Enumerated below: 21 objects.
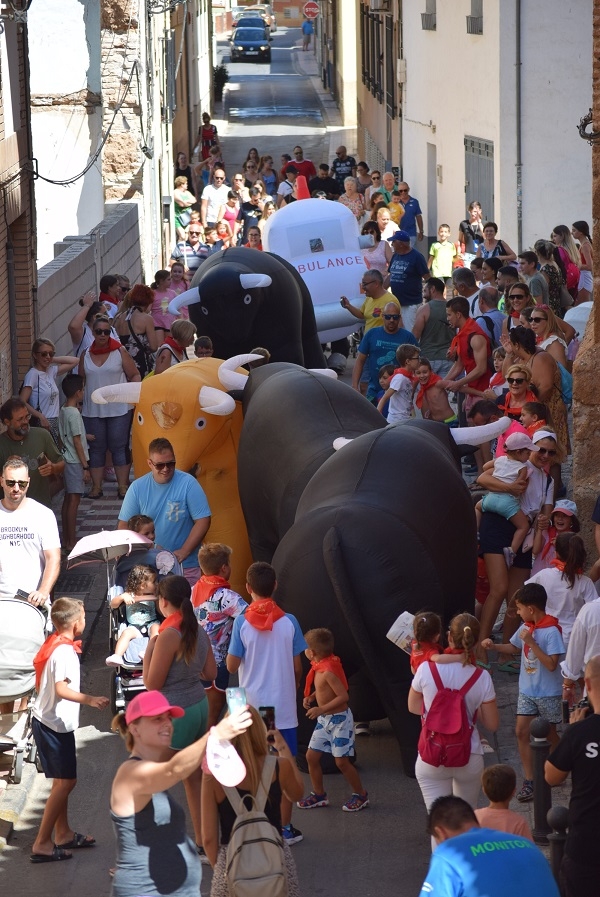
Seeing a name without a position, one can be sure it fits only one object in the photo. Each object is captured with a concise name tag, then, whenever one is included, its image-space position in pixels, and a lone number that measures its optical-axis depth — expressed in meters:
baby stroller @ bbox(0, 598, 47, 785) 15.20
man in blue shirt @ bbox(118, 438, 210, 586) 17.64
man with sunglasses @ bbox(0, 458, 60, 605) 17.24
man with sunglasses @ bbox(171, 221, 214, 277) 41.93
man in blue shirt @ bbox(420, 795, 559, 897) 8.61
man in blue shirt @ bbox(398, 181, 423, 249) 43.55
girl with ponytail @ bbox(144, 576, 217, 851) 13.37
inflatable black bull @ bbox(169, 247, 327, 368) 25.59
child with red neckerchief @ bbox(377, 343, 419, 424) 22.91
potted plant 117.34
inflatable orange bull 19.62
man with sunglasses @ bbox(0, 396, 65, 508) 19.81
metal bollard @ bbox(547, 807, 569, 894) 11.35
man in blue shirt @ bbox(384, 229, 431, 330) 31.81
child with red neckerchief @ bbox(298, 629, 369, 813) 14.17
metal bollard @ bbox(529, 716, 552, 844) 12.77
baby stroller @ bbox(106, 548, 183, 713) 15.91
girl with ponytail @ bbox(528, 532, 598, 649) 15.02
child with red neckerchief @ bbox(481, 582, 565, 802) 14.28
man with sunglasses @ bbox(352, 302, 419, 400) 25.76
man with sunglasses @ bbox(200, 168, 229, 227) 47.01
